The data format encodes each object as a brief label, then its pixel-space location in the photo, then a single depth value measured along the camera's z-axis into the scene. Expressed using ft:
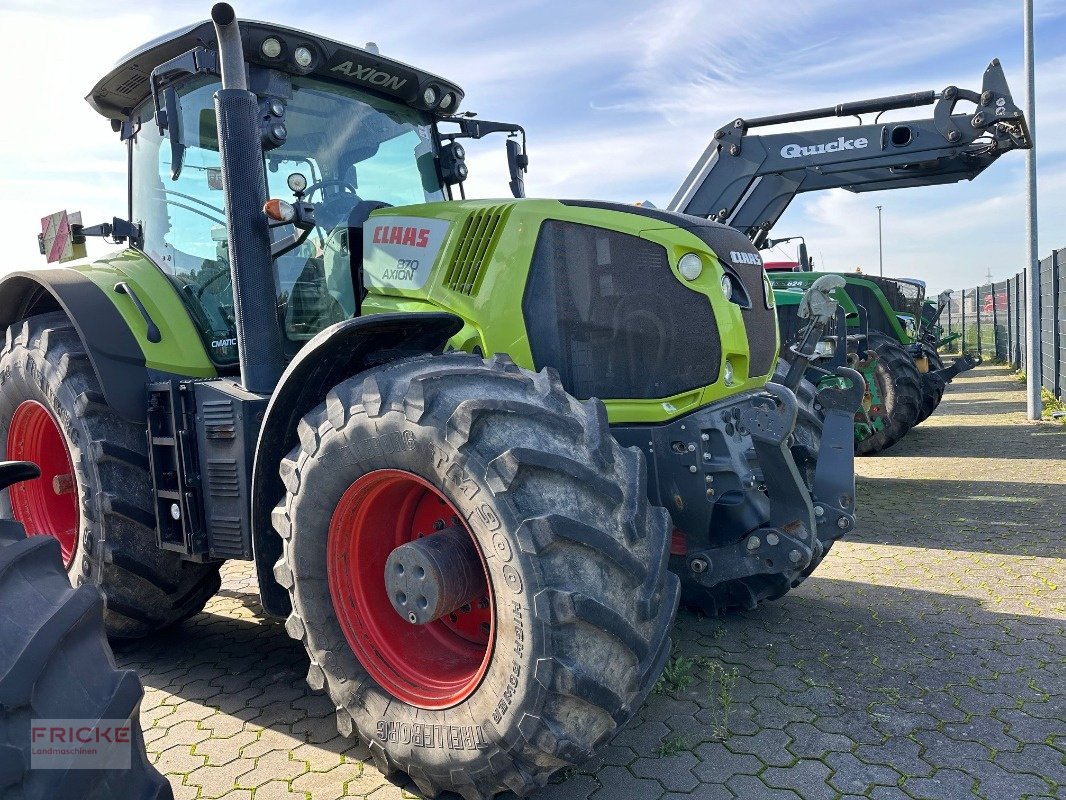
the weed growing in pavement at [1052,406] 38.68
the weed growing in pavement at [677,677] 11.53
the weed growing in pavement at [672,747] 9.82
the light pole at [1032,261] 36.68
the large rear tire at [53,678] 5.75
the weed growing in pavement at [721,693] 10.37
